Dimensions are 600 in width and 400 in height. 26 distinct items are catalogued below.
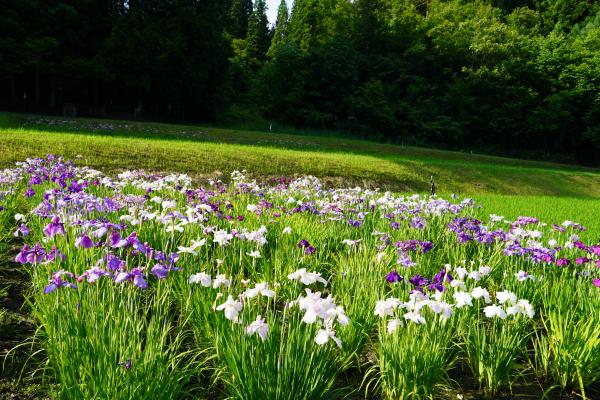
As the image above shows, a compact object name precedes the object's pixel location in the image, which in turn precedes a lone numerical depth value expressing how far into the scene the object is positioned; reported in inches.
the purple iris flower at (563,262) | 147.6
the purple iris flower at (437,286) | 106.1
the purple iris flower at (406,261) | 129.2
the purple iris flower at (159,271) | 97.5
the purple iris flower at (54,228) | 107.4
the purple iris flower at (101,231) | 103.6
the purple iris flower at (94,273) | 91.5
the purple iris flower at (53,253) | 104.2
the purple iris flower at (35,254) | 101.8
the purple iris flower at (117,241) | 100.1
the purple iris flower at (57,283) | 90.6
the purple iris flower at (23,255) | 103.2
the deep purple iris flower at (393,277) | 108.0
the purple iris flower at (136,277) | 90.1
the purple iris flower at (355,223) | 204.2
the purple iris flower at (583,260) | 143.4
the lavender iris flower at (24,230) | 135.4
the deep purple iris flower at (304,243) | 137.9
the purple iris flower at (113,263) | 97.0
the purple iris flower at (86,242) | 97.5
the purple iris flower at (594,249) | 147.7
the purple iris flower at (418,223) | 207.3
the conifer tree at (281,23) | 2470.7
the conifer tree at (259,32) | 2481.9
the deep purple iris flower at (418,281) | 109.1
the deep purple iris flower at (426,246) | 149.4
